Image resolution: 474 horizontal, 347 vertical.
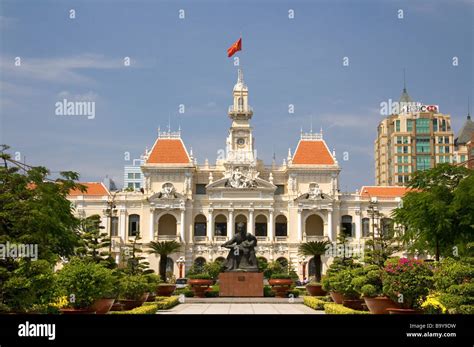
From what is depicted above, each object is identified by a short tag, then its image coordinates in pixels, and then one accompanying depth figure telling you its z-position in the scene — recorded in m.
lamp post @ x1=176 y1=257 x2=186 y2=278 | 78.12
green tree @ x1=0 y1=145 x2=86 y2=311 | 19.91
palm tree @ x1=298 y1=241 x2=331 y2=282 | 58.12
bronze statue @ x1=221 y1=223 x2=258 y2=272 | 41.75
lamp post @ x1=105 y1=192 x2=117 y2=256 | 81.86
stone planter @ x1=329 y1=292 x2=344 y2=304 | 30.95
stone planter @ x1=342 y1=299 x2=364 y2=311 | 29.01
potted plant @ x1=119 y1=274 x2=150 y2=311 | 29.33
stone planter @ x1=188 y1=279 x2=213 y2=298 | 44.06
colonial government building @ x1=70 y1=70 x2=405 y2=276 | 81.94
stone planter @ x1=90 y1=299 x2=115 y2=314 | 23.41
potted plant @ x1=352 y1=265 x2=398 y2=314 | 23.69
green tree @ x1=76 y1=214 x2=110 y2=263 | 32.69
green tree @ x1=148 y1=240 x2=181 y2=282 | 62.94
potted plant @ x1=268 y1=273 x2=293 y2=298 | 44.62
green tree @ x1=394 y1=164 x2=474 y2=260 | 36.50
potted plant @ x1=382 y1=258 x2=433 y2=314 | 22.48
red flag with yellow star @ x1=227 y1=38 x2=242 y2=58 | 76.31
